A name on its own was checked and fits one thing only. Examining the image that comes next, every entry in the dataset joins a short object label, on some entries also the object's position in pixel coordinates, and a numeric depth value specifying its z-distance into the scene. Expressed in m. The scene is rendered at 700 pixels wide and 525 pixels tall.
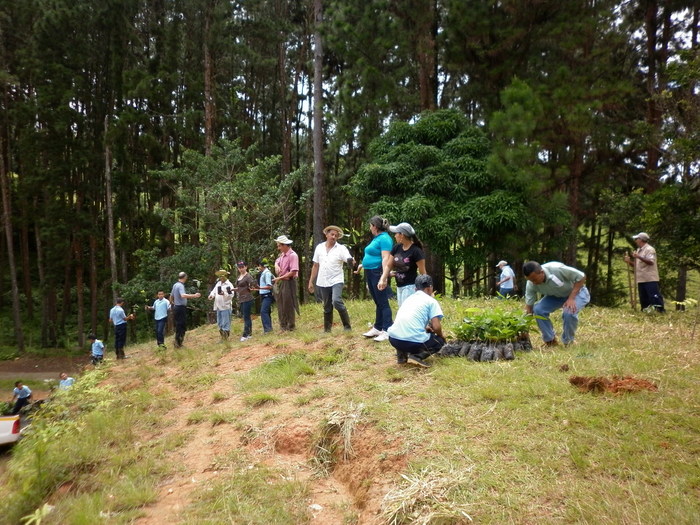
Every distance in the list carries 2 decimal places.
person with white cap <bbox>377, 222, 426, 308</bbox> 6.48
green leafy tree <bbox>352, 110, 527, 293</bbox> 13.36
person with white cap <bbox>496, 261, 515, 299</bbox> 11.66
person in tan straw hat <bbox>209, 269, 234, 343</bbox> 10.36
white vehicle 9.36
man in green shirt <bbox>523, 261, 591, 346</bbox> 5.77
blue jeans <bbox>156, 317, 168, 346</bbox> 12.16
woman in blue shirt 7.05
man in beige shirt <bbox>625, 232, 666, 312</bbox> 8.99
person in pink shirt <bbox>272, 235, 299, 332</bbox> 9.17
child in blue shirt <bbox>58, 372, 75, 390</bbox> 10.75
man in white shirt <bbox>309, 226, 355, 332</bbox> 7.94
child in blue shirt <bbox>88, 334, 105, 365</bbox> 13.88
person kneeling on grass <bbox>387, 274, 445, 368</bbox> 5.69
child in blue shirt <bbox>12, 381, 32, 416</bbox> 12.07
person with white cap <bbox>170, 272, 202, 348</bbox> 10.51
